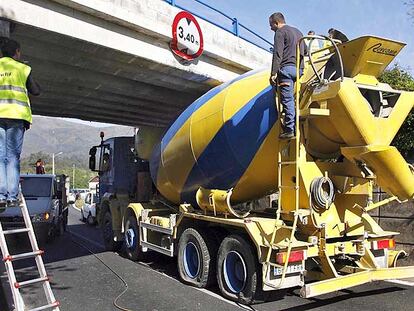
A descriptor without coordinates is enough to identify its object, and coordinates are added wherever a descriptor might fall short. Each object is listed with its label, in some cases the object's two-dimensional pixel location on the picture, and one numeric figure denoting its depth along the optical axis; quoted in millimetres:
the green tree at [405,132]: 10269
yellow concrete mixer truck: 5852
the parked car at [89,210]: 19172
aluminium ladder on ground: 4629
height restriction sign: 9750
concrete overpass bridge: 7750
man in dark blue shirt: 5980
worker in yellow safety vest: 5137
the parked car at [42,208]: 11039
